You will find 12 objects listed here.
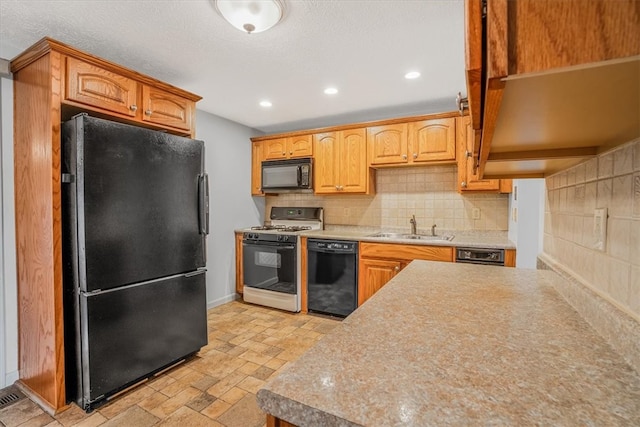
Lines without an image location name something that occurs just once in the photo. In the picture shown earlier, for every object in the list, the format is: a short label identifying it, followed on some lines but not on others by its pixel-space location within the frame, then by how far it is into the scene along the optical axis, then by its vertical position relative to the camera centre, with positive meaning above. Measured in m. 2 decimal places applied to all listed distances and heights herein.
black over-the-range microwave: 3.55 +0.39
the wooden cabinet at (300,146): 3.59 +0.74
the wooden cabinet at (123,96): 1.72 +0.73
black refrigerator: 1.69 -0.27
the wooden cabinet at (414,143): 2.92 +0.66
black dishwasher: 3.06 -0.71
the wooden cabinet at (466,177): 2.78 +0.29
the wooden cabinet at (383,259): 2.69 -0.48
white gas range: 3.30 -0.66
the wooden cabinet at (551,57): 0.30 +0.16
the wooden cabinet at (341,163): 3.33 +0.51
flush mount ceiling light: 1.51 +1.00
